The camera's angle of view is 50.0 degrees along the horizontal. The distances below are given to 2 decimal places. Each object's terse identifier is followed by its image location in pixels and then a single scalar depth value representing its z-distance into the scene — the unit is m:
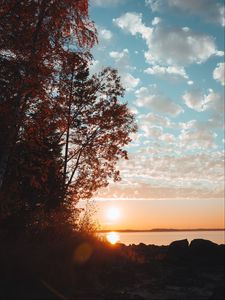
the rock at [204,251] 10.09
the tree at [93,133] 14.21
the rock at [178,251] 10.76
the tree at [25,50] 6.89
